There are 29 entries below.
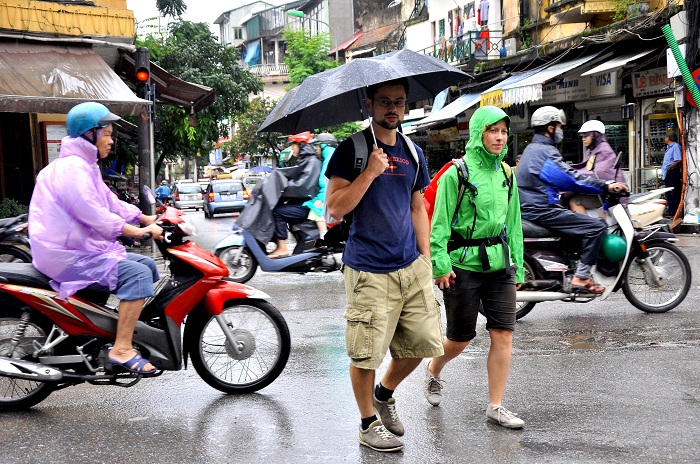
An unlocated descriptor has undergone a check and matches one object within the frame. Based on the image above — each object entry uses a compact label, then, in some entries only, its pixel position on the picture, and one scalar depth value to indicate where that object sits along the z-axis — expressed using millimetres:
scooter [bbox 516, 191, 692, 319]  7871
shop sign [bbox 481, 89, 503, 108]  21031
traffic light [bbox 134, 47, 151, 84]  15305
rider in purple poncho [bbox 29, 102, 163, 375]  5059
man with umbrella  4320
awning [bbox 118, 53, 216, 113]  17750
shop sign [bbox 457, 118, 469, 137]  30094
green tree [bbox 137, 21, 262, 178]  24969
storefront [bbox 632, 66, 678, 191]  19234
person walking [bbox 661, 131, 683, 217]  17172
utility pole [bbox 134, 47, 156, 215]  14453
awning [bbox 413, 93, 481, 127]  25188
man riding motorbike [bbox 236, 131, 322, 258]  10828
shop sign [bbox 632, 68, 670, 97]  18734
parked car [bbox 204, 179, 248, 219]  35156
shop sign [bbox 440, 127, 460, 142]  31617
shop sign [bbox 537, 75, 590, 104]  21906
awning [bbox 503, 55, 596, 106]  19344
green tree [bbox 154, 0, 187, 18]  53750
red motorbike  5141
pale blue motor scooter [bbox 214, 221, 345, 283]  10461
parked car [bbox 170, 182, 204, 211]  44750
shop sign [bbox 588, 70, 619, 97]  20688
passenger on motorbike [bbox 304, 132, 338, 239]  10891
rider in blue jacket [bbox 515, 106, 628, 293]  7652
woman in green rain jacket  4883
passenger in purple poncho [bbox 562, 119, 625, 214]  8578
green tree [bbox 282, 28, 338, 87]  37000
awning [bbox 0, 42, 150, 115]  12609
